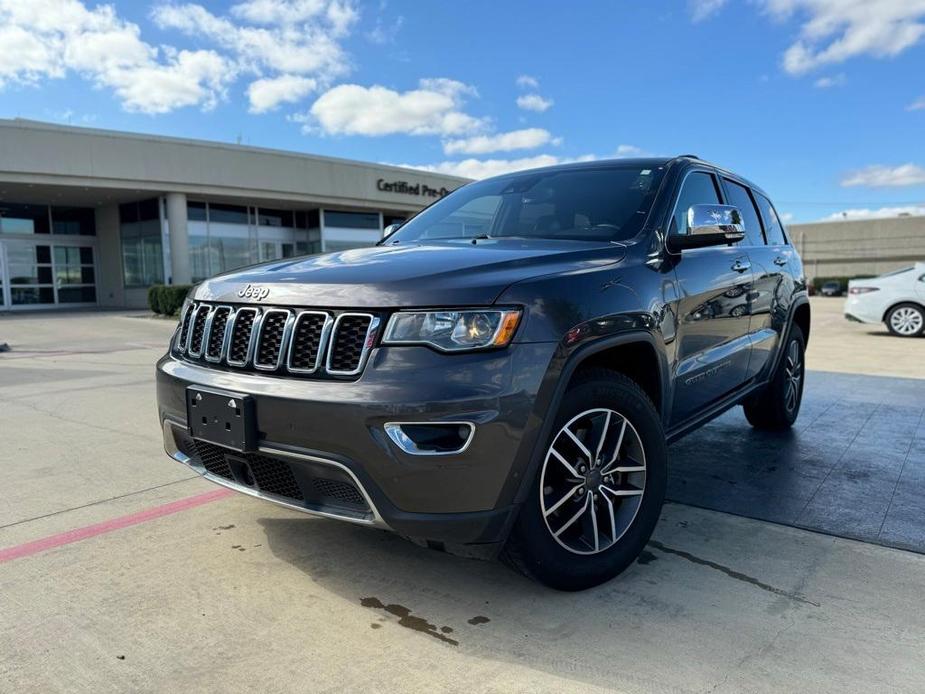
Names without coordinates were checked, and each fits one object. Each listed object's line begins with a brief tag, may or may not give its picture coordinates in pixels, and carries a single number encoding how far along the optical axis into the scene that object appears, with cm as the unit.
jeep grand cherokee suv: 230
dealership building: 2284
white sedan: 1340
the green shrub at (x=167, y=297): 1983
